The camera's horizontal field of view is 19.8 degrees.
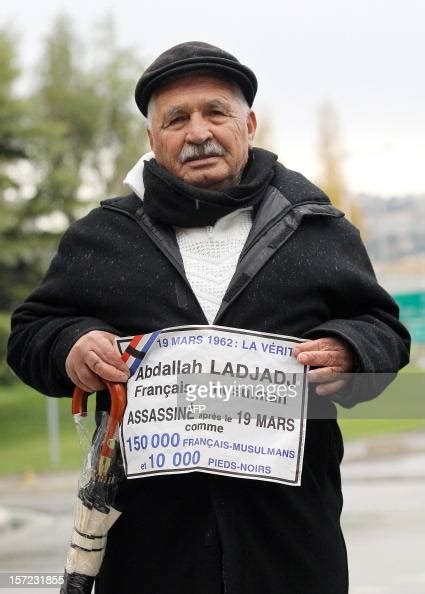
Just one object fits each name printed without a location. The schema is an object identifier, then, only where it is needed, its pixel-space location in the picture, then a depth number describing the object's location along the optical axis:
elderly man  2.75
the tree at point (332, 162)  54.16
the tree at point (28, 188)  22.80
